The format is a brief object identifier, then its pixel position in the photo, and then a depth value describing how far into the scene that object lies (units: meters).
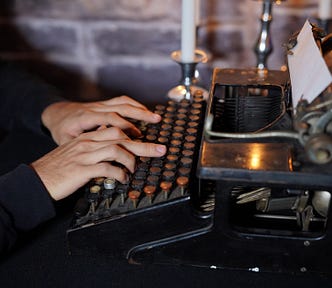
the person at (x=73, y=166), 0.98
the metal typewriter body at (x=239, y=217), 0.84
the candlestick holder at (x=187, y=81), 1.41
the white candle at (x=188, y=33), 1.36
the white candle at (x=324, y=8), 1.50
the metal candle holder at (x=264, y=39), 1.42
